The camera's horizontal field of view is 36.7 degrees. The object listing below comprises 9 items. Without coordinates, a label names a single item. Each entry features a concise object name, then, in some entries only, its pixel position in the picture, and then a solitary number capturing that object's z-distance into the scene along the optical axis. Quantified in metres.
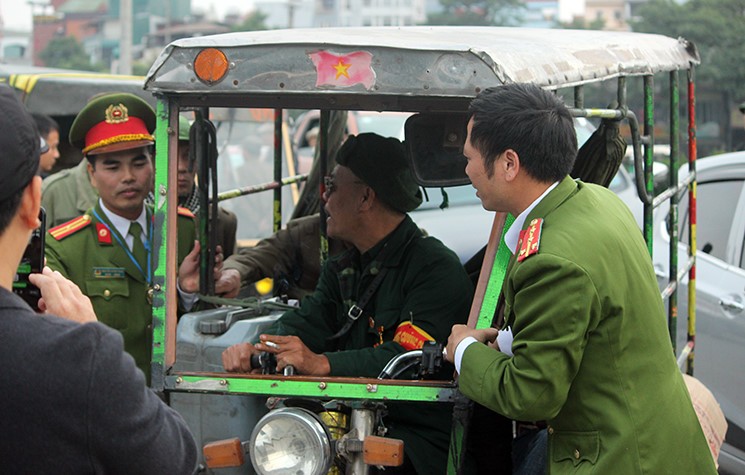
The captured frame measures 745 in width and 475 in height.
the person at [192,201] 5.18
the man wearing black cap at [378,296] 3.41
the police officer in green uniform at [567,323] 2.64
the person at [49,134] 7.91
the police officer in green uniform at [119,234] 4.30
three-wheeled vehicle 2.93
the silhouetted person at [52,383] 1.82
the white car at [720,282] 6.18
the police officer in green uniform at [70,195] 7.94
